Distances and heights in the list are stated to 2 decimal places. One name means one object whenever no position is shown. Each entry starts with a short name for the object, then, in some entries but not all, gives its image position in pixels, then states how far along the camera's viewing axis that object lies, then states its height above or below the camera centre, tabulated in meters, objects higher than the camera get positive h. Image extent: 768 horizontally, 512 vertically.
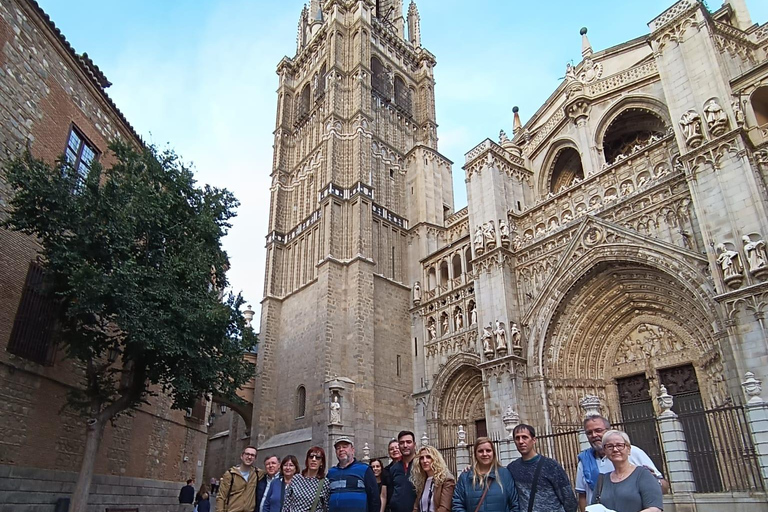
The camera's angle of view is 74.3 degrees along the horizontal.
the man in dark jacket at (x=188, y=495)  16.30 -0.64
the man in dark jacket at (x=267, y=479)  5.95 -0.07
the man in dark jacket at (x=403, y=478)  5.25 -0.07
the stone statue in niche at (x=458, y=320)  21.62 +5.96
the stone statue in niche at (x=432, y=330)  23.05 +5.95
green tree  10.70 +4.10
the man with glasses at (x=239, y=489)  5.82 -0.17
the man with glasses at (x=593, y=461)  4.43 +0.05
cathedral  14.20 +7.56
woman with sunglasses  5.25 -0.18
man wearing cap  5.20 -0.15
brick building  10.94 +3.44
